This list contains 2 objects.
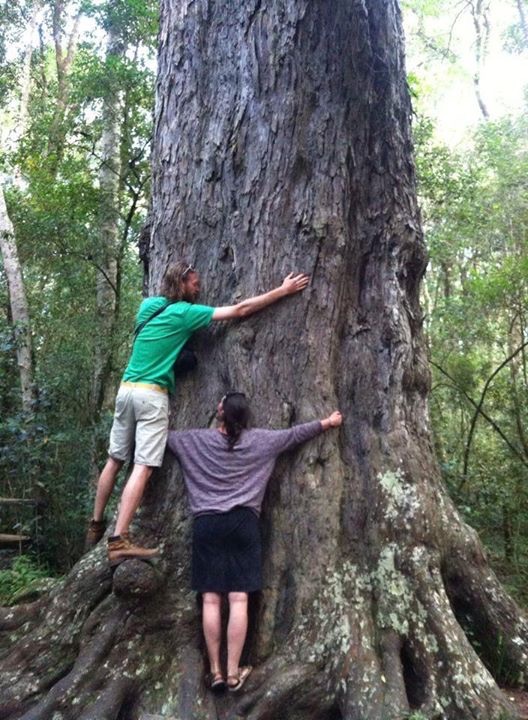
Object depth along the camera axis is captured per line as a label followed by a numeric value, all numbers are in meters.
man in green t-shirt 4.18
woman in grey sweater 3.71
